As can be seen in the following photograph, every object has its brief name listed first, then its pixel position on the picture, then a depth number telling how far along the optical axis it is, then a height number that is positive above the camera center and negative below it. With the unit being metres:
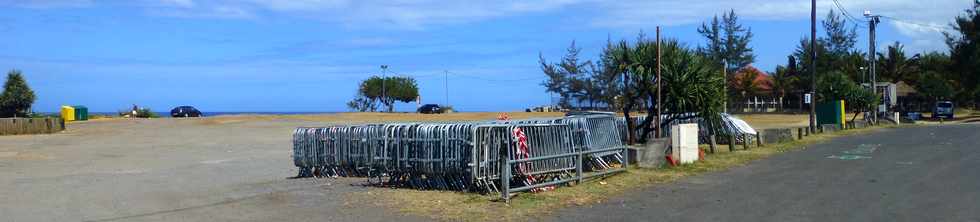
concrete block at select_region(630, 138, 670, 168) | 16.30 -0.90
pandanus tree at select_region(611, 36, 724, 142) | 21.83 +0.78
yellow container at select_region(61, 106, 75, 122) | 62.28 +0.13
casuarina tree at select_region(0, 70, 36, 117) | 54.09 +1.17
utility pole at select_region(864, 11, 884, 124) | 49.69 +3.63
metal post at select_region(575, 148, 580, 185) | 13.05 -0.94
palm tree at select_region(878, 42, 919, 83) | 85.31 +3.82
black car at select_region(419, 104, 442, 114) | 81.00 +0.13
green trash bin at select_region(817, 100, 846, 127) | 39.69 -0.34
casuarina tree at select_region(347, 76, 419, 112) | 98.19 +2.17
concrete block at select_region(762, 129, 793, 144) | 25.11 -0.89
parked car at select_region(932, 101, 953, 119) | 59.59 -0.43
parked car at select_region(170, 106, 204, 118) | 73.25 +0.13
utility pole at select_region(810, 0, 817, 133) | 34.22 +2.02
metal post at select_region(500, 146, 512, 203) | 10.94 -0.87
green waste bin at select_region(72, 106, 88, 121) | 64.56 +0.13
